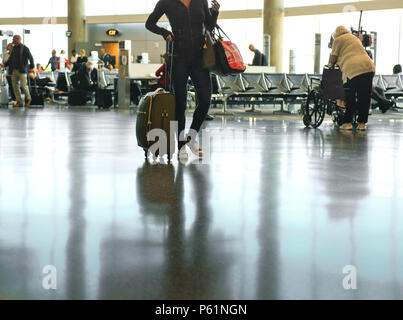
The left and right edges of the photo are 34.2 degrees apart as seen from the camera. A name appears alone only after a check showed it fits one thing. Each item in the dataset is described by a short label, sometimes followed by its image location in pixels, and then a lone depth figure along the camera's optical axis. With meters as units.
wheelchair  10.68
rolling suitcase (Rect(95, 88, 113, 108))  18.80
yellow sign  39.50
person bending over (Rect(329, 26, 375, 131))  9.77
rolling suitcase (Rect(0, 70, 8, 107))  17.77
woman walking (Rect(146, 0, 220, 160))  5.69
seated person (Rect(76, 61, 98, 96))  19.66
